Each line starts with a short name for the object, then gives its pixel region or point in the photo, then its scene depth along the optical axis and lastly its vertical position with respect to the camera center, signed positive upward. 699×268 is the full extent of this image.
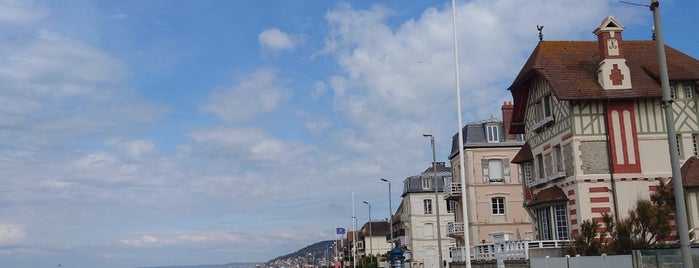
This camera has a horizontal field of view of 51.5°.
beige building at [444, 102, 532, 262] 53.31 +6.02
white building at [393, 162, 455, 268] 71.69 +5.23
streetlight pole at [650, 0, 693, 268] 11.65 +1.79
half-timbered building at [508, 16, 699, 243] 31.70 +5.94
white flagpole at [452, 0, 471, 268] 21.26 +1.82
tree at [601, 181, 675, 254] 27.06 +1.25
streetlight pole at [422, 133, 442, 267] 36.70 +5.70
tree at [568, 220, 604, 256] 27.89 +0.86
